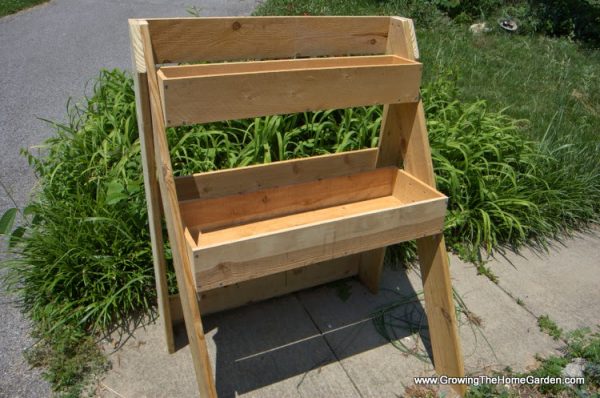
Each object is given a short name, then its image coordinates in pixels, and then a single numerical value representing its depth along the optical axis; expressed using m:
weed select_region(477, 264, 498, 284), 3.18
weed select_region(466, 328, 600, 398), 2.34
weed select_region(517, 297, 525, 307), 2.97
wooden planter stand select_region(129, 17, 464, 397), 1.78
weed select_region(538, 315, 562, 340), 2.74
